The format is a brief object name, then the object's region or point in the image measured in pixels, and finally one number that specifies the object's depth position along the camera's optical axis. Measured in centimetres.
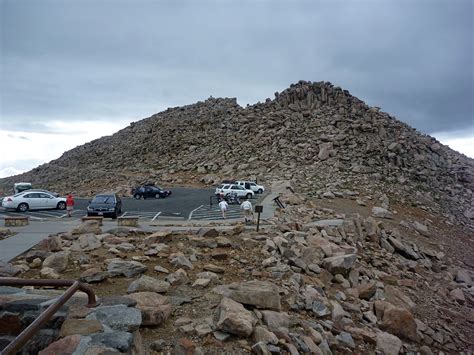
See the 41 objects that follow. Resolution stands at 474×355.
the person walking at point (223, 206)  2047
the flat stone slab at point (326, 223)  1790
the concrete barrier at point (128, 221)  1685
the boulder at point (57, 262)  909
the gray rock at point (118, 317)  502
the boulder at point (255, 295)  760
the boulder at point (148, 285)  773
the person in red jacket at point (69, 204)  2339
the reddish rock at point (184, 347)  584
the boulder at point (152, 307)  638
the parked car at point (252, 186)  3503
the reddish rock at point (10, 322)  525
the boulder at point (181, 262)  971
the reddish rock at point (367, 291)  1151
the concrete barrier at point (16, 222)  1769
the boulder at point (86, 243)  1088
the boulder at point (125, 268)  873
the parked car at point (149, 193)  3744
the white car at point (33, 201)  2667
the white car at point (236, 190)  3249
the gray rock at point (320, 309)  885
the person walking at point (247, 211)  1811
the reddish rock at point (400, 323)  973
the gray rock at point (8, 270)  844
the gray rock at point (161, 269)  924
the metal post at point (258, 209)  1458
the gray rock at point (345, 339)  812
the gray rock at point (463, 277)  1709
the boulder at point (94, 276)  829
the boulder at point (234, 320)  649
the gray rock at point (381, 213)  2605
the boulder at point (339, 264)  1230
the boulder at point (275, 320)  717
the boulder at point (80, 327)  468
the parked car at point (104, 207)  2195
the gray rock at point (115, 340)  446
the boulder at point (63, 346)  423
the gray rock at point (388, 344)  840
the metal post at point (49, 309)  307
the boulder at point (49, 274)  851
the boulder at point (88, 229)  1343
